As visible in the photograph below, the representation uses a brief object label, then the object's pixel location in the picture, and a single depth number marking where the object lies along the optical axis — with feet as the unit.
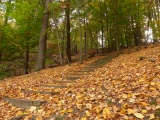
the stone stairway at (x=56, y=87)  12.38
